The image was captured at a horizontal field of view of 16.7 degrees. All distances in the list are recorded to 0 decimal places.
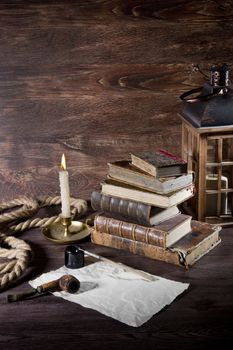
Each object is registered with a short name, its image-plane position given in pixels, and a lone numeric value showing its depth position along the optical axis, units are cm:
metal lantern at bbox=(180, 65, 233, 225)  180
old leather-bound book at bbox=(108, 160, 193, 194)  169
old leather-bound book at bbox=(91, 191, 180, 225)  169
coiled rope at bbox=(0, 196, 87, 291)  164
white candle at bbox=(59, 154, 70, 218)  179
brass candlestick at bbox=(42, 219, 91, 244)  180
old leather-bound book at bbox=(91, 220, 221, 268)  167
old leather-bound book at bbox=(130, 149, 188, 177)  169
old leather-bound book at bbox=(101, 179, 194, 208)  169
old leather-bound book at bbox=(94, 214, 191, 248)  168
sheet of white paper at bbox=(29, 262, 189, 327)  149
